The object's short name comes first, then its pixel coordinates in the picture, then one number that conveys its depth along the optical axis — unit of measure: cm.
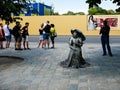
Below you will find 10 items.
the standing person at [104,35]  728
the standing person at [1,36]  757
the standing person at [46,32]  859
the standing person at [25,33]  833
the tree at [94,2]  589
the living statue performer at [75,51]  551
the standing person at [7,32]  892
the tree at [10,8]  578
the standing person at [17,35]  819
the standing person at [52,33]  868
